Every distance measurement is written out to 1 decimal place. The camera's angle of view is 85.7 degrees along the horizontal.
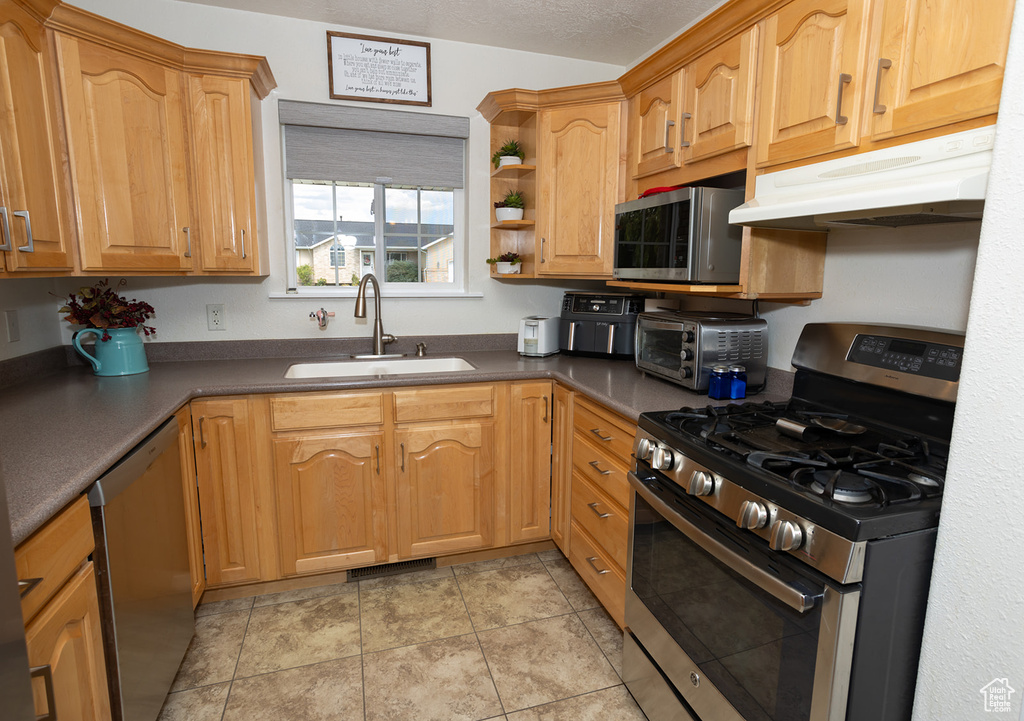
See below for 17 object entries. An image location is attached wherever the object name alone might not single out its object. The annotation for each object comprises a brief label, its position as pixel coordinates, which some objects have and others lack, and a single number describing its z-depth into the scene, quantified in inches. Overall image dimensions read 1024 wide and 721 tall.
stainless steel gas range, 40.7
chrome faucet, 100.0
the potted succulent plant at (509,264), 109.4
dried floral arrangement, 85.0
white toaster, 105.0
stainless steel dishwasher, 51.4
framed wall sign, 101.0
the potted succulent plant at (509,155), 105.4
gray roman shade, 102.4
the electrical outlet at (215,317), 101.2
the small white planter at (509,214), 106.4
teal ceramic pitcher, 86.8
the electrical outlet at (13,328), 81.1
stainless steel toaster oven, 74.2
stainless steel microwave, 73.0
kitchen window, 103.7
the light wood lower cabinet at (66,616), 39.2
